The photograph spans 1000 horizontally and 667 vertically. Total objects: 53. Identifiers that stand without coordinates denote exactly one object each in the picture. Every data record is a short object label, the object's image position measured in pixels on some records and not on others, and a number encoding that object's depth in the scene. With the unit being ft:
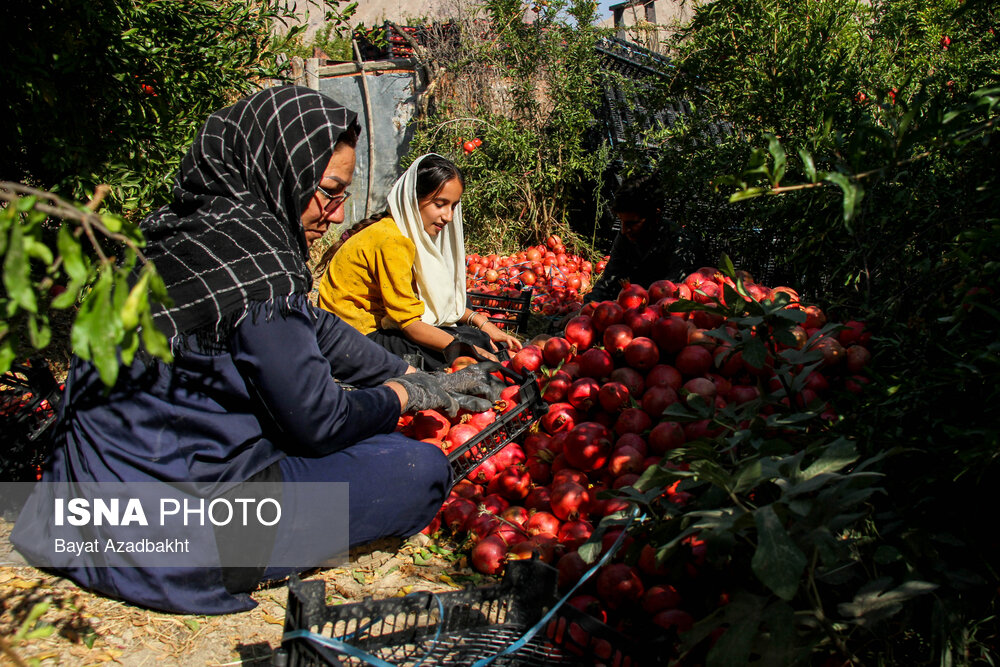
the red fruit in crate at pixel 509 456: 9.01
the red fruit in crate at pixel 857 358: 7.88
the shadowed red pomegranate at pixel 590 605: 5.62
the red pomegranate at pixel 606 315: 9.72
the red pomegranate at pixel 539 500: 8.00
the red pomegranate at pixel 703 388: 8.09
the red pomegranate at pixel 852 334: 8.31
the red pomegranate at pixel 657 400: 8.38
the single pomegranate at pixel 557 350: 9.84
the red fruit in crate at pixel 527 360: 10.07
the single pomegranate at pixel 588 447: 8.05
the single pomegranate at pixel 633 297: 9.87
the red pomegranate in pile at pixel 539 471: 8.69
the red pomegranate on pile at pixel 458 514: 7.98
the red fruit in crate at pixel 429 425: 9.23
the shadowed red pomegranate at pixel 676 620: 5.48
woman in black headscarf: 6.03
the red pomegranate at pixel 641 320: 9.35
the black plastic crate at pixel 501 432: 8.31
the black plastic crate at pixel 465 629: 4.56
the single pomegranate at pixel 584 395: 9.00
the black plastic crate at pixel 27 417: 7.67
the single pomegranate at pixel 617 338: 9.31
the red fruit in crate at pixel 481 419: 9.45
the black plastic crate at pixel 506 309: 15.12
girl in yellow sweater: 11.37
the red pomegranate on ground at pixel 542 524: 7.56
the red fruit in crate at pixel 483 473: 8.80
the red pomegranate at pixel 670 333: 9.02
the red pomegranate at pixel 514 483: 8.46
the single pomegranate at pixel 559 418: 8.90
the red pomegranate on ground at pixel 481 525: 7.57
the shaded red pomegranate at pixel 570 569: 6.59
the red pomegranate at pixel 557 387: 9.23
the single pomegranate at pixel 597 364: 9.20
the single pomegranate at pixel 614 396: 8.63
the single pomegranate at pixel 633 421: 8.23
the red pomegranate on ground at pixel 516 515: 7.81
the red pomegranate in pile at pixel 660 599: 5.80
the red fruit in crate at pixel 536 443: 8.87
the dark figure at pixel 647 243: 12.45
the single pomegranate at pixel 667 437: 7.82
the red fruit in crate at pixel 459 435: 9.14
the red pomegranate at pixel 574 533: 7.10
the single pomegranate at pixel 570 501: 7.60
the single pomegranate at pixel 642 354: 8.98
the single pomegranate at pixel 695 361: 8.71
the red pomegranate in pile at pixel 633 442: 7.83
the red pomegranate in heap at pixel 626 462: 7.52
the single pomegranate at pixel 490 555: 7.14
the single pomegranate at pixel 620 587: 6.08
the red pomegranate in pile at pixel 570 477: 7.96
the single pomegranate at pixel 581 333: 9.85
